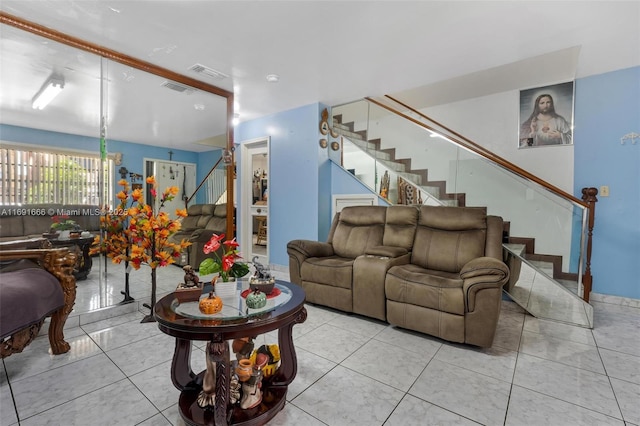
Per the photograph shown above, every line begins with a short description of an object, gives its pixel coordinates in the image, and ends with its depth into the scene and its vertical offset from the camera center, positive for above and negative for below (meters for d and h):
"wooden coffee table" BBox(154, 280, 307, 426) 1.21 -0.65
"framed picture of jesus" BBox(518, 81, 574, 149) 3.56 +1.16
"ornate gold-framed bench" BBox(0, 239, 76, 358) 1.61 -0.60
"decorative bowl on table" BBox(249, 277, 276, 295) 1.60 -0.47
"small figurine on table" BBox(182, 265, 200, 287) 1.57 -0.44
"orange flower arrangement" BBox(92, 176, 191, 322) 2.56 -0.35
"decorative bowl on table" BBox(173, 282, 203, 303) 1.51 -0.50
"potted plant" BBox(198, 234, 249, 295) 1.49 -0.36
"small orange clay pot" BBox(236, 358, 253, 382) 1.38 -0.82
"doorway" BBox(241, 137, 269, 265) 5.11 +0.19
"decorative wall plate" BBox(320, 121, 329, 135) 4.24 +1.08
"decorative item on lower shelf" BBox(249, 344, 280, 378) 1.61 -0.89
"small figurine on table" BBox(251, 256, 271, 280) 1.64 -0.42
